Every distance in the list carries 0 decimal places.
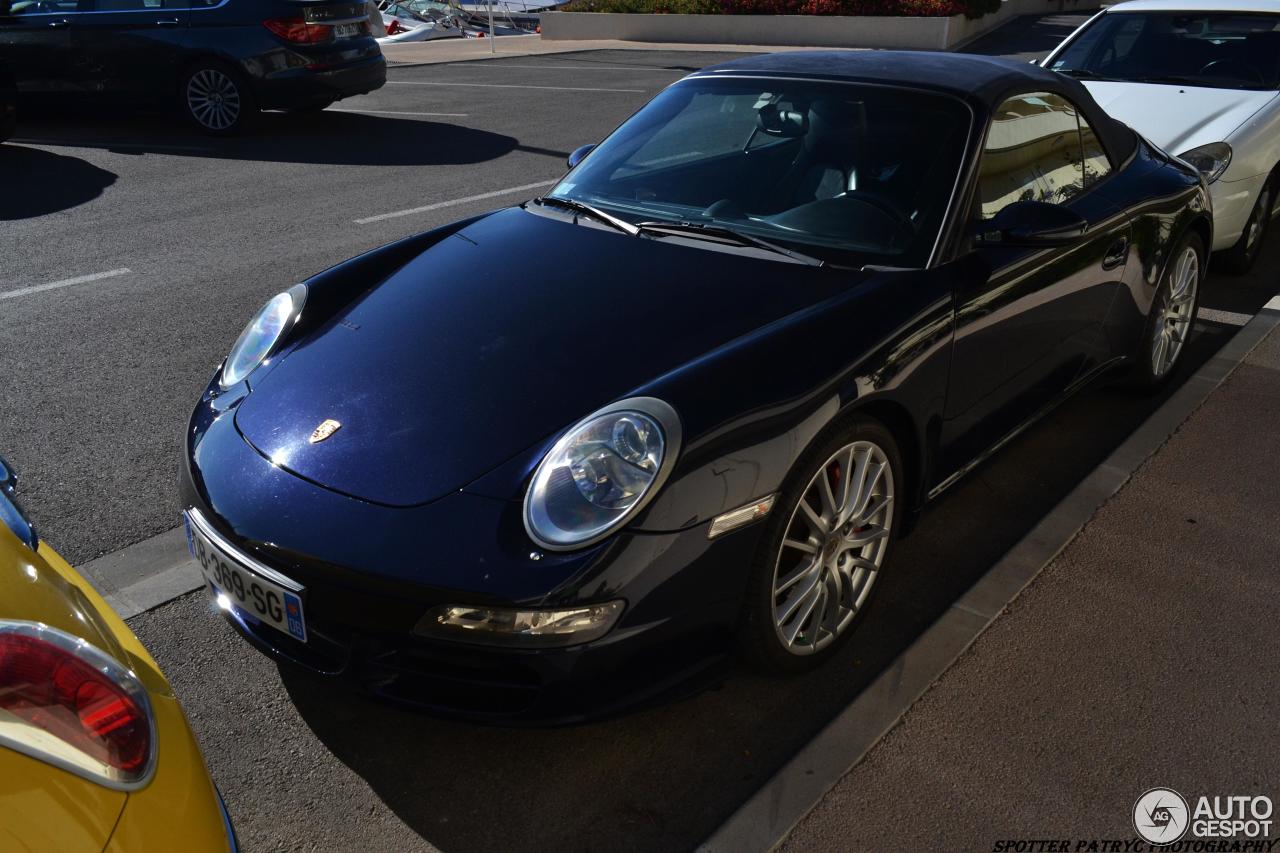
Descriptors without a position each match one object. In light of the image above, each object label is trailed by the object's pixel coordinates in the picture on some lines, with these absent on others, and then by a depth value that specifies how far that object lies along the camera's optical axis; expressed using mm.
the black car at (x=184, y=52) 10719
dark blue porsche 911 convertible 2596
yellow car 1500
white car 6352
